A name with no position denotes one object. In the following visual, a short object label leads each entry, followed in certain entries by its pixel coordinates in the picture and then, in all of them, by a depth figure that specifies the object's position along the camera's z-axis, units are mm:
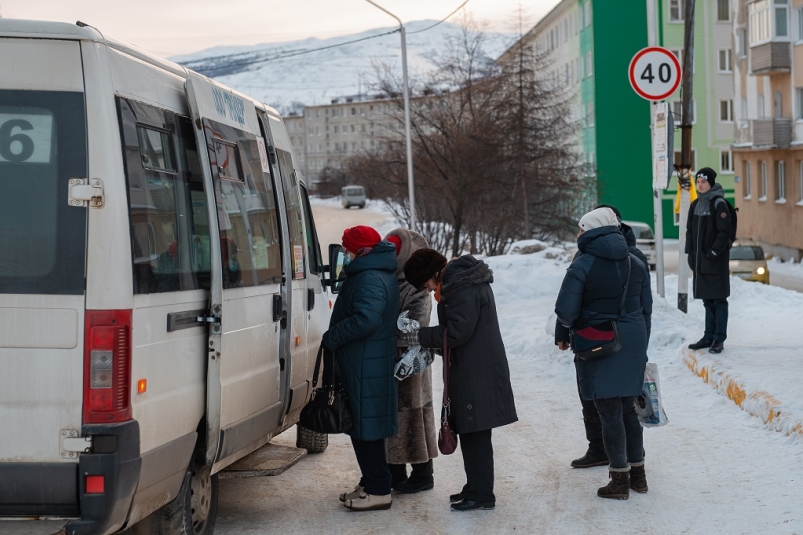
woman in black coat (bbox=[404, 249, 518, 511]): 6426
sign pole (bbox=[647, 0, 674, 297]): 14852
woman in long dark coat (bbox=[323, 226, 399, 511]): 6453
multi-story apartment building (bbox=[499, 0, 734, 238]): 58000
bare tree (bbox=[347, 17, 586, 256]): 32094
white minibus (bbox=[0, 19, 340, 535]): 4434
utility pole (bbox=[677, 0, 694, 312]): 14859
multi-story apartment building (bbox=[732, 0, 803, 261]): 40344
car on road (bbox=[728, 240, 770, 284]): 26328
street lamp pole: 29922
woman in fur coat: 6855
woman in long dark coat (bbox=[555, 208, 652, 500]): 6512
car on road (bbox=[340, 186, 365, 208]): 84562
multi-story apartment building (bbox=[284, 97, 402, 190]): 173625
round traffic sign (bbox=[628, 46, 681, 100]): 13734
